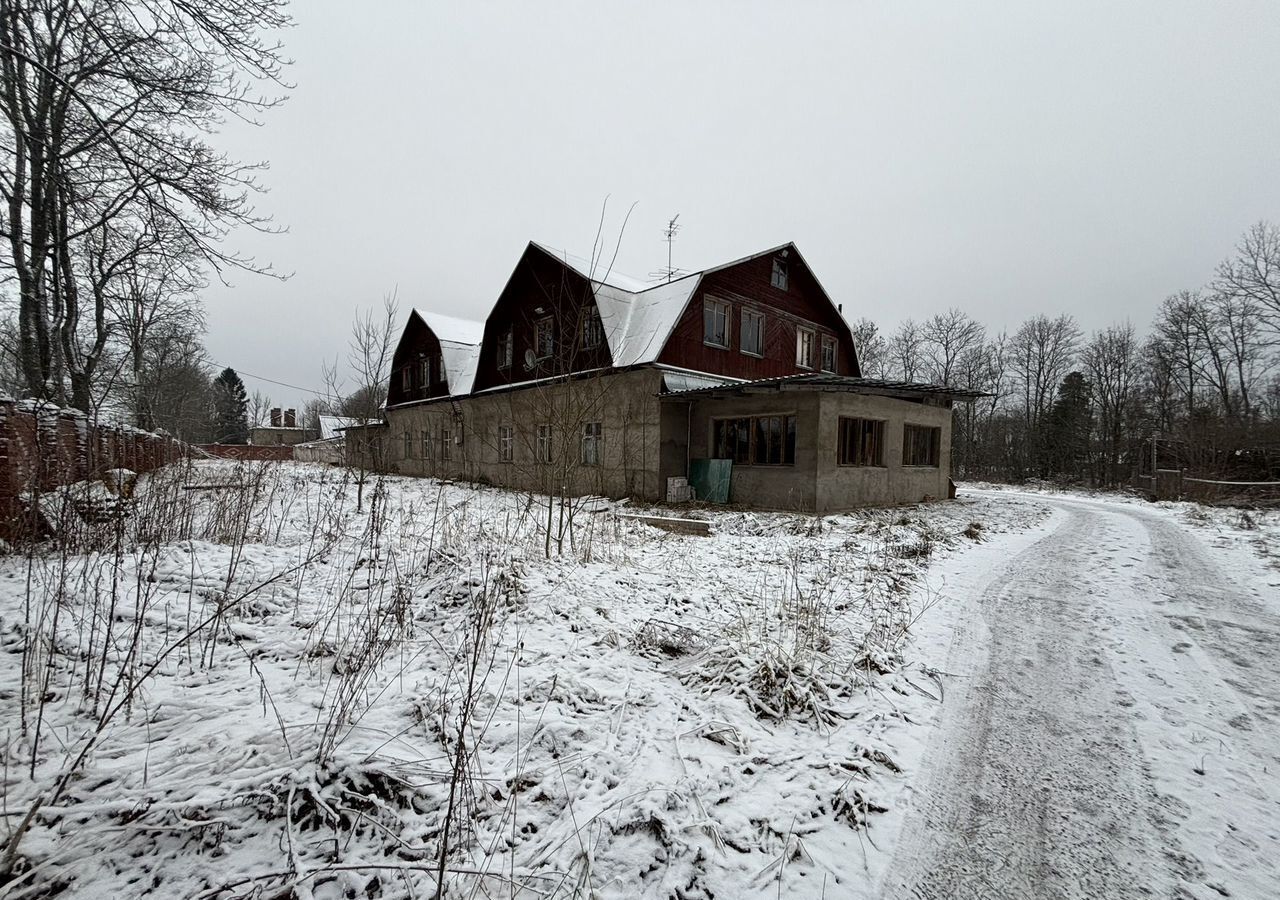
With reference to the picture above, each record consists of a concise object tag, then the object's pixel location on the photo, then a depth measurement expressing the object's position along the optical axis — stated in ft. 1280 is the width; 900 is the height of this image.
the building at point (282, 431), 178.09
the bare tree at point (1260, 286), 83.46
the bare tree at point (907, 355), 138.41
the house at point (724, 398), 45.06
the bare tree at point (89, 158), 18.90
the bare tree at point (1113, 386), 106.01
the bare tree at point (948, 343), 130.52
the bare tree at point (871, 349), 125.39
